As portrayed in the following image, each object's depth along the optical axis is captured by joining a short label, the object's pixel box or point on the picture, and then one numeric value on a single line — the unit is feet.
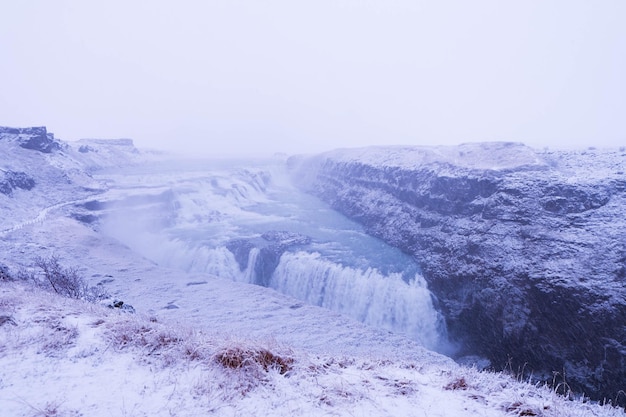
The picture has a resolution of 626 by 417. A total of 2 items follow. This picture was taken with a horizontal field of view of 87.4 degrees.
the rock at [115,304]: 38.88
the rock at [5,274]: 43.52
